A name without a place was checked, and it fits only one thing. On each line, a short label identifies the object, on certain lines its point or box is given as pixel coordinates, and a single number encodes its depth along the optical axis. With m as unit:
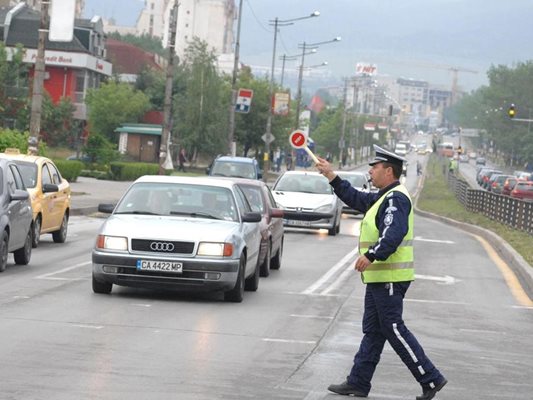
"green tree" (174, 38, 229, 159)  95.38
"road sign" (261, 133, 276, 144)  86.31
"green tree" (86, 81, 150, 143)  99.94
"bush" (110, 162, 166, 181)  67.75
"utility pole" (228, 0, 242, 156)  72.81
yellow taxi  24.25
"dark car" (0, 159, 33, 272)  19.44
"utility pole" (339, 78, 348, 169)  138.88
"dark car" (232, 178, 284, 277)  21.23
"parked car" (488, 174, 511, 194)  95.94
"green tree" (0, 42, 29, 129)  84.62
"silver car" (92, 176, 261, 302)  16.48
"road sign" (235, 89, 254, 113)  79.39
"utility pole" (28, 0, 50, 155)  37.34
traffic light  73.19
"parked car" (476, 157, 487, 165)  194.76
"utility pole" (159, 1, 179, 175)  50.78
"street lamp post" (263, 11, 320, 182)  83.19
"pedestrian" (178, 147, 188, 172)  89.81
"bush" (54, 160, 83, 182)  55.76
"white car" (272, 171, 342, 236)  35.66
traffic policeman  10.19
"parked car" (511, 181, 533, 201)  77.25
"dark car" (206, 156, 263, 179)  43.12
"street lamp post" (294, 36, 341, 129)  102.94
